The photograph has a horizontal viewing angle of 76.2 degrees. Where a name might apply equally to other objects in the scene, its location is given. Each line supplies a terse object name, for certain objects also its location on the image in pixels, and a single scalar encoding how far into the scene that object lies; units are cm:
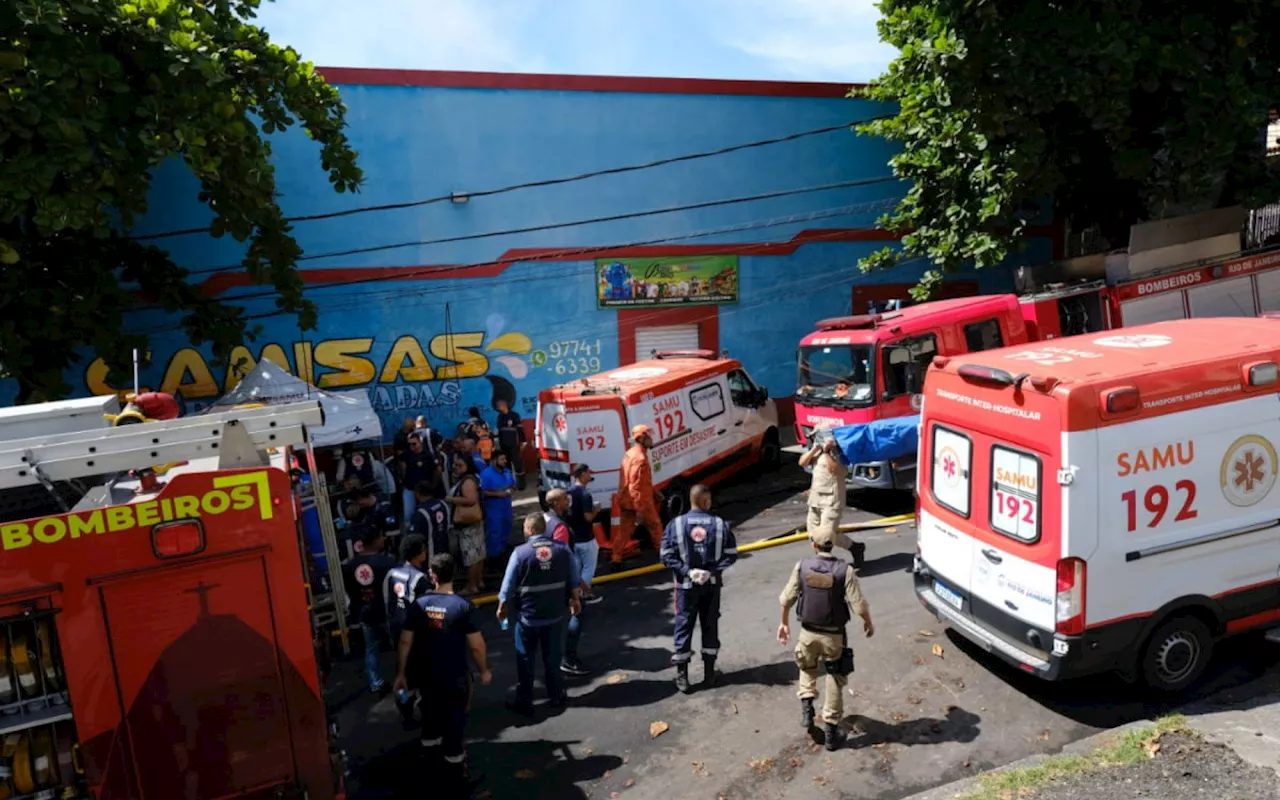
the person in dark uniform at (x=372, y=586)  721
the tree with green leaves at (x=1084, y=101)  1263
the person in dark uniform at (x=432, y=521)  865
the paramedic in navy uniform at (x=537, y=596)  668
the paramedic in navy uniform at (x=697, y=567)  694
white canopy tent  1223
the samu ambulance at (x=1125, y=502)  575
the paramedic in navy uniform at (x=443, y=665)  575
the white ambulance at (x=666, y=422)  1122
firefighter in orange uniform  1011
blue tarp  1112
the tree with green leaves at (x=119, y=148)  842
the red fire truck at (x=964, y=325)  1200
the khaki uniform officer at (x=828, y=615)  596
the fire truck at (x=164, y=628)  402
